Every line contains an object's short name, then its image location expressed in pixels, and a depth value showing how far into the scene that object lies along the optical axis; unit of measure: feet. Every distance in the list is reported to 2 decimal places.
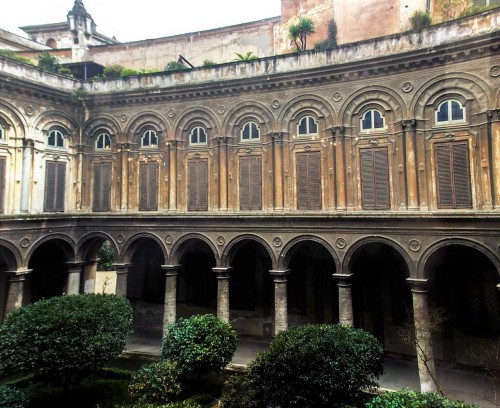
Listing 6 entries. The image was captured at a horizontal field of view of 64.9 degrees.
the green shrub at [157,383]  45.80
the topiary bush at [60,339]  45.78
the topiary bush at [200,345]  49.85
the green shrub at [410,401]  32.12
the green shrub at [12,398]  42.11
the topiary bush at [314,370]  39.40
